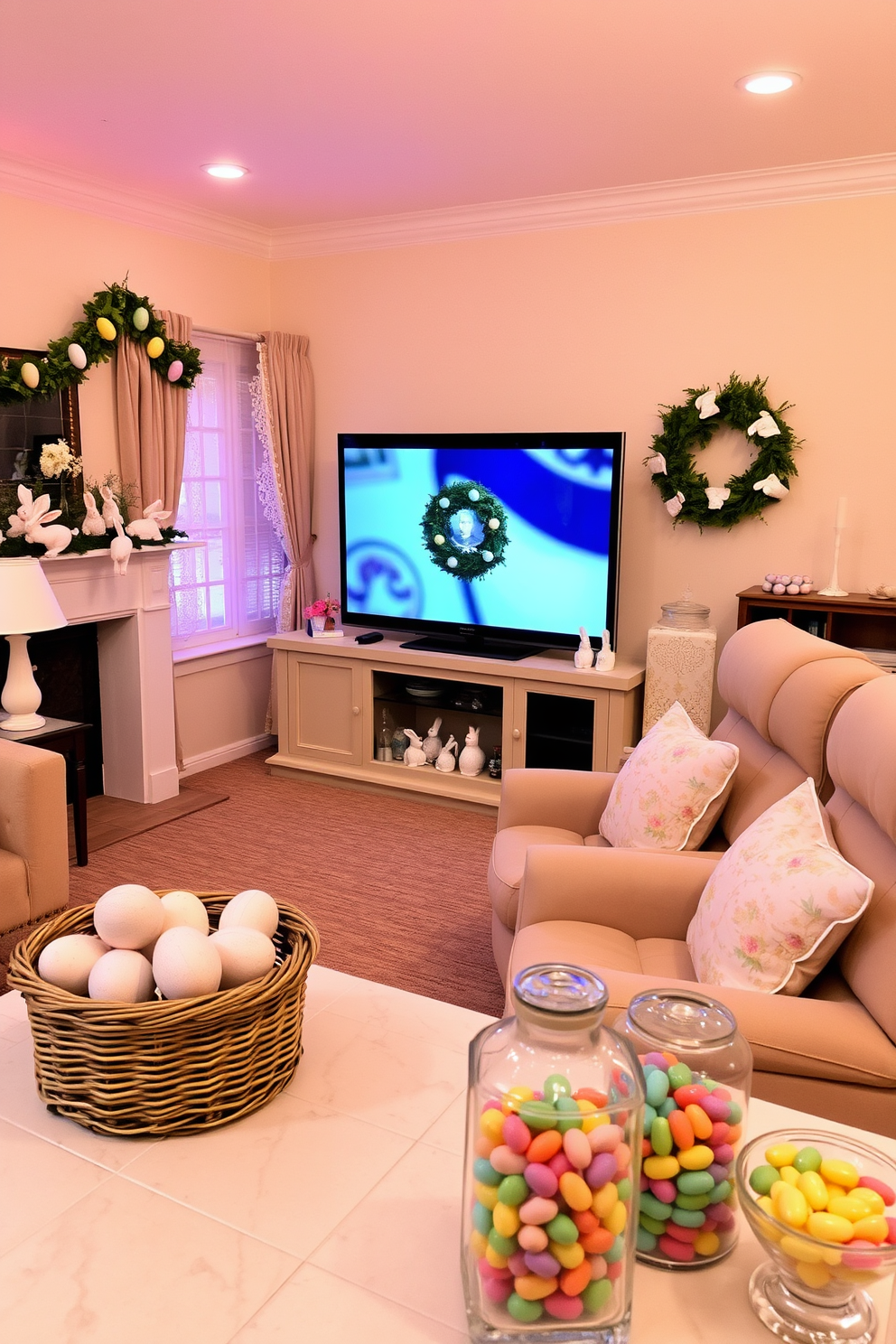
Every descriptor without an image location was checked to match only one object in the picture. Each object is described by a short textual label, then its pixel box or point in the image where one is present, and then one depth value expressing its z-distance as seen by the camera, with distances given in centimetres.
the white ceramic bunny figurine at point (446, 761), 491
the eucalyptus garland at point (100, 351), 416
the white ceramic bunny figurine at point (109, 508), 440
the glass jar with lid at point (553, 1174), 88
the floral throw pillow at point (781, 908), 186
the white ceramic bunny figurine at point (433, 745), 503
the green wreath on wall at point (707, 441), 432
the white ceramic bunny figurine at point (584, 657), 455
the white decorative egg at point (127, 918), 126
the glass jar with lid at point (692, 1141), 101
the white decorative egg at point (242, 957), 126
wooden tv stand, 451
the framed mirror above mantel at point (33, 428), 418
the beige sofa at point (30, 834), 302
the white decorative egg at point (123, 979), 120
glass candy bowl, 88
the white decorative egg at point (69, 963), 123
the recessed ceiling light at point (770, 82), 312
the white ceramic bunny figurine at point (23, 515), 408
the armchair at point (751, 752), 237
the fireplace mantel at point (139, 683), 464
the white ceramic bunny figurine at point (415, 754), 500
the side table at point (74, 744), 384
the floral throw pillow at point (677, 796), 267
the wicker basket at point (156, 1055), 115
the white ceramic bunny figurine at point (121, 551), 434
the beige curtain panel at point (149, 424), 460
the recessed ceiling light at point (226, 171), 417
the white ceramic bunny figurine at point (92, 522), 435
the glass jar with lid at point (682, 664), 435
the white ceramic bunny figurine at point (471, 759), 488
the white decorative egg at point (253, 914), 137
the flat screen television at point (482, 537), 457
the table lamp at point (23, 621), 359
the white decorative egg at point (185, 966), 120
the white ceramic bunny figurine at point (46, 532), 408
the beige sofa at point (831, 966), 173
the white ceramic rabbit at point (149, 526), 446
